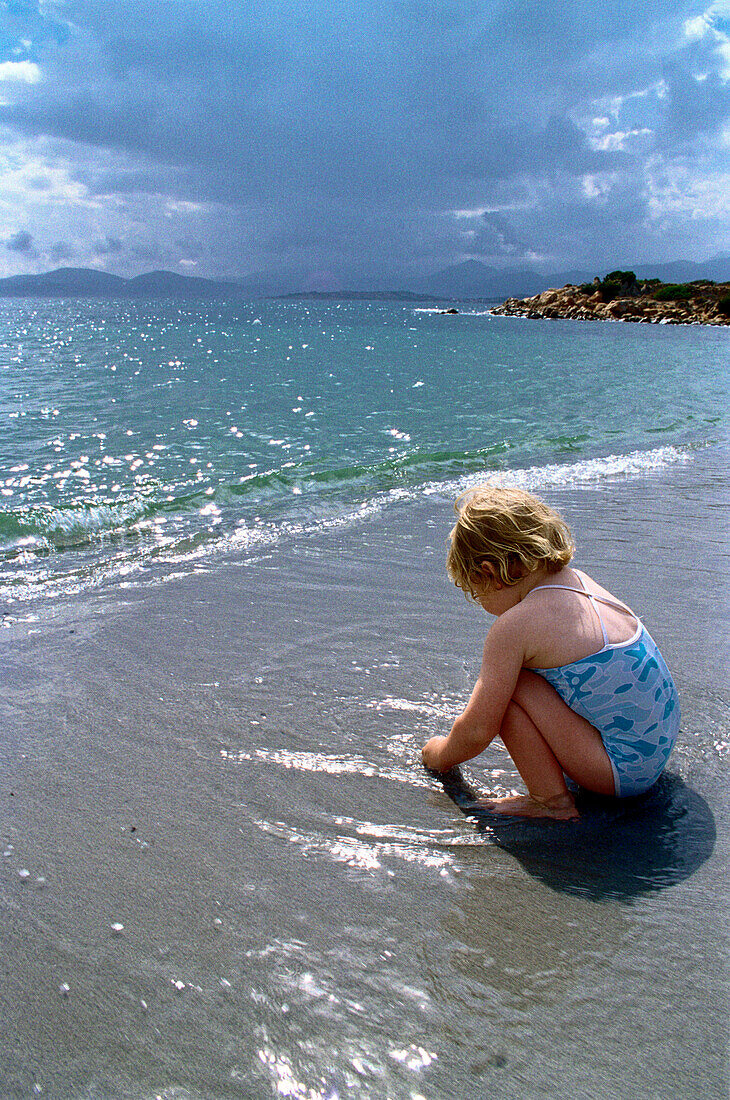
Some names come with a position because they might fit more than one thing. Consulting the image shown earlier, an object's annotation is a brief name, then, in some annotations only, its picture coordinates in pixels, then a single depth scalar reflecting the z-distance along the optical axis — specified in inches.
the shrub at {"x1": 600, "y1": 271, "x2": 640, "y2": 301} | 3088.1
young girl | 99.0
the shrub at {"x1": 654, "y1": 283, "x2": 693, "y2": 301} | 2765.7
